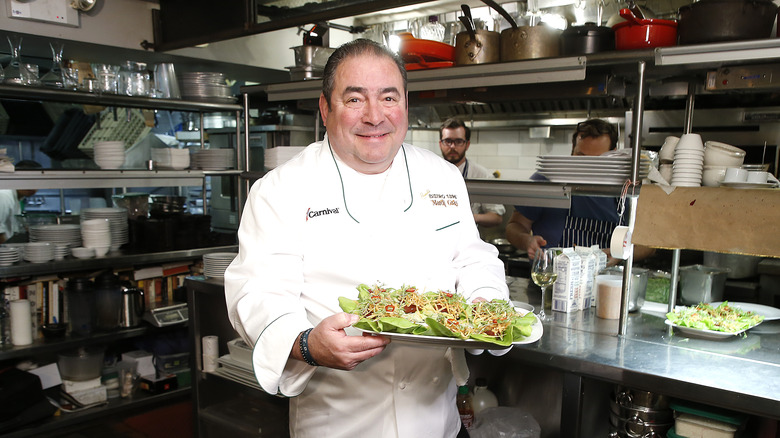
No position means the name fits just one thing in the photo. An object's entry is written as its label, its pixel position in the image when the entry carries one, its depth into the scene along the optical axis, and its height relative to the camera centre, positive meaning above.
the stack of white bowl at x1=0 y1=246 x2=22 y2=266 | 3.42 -0.55
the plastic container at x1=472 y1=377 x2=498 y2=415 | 2.44 -0.97
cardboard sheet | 1.78 -0.13
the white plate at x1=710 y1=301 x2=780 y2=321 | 2.30 -0.54
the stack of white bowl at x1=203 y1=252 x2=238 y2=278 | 2.87 -0.48
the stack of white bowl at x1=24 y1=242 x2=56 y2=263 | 3.51 -0.53
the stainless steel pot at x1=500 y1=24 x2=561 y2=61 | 2.30 +0.55
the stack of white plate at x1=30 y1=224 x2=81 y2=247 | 3.71 -0.44
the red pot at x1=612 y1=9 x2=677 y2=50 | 2.03 +0.53
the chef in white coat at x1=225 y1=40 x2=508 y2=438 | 1.58 -0.24
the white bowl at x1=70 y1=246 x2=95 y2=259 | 3.69 -0.56
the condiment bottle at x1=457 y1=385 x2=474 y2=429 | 2.34 -0.98
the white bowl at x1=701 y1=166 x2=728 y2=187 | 1.94 +0.02
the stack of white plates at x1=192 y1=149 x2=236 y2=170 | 4.38 +0.08
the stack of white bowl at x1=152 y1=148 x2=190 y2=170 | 4.17 +0.08
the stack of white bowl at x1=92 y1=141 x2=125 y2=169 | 3.89 +0.10
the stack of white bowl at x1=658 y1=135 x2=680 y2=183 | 2.04 +0.08
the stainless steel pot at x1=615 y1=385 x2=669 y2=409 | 1.91 -0.75
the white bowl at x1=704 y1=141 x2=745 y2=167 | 1.93 +0.09
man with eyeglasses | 4.96 +0.25
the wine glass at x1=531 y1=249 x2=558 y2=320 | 2.23 -0.37
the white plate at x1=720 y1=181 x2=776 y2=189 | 1.83 -0.01
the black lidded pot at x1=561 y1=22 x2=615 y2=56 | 2.21 +0.55
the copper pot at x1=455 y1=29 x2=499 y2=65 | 2.46 +0.56
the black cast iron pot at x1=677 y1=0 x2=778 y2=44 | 1.82 +0.53
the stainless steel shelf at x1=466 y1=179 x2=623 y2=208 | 2.06 -0.06
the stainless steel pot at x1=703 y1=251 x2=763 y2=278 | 3.38 -0.50
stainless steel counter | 1.62 -0.59
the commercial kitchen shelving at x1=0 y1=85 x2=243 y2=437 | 3.38 -0.57
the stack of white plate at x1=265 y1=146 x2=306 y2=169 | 3.19 +0.10
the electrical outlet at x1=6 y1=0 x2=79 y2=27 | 3.47 +0.98
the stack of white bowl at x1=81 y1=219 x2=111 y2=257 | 3.77 -0.45
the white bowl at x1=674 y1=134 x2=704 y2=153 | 1.94 +0.13
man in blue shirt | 3.54 -0.25
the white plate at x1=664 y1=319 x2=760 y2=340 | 2.04 -0.56
